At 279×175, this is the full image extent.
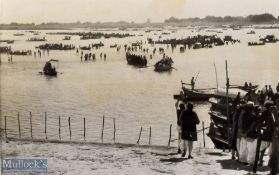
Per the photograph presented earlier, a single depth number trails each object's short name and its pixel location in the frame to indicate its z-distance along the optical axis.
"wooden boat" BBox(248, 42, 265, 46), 53.27
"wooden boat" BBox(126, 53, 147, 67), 42.16
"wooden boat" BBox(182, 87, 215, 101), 24.06
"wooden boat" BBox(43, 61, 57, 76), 35.58
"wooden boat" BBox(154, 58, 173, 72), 37.12
